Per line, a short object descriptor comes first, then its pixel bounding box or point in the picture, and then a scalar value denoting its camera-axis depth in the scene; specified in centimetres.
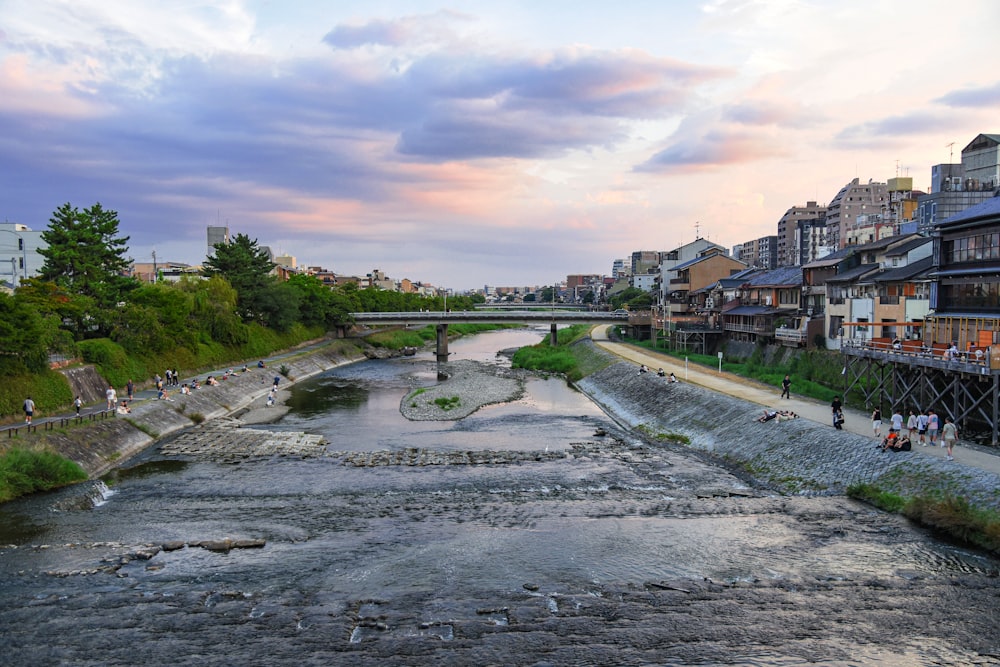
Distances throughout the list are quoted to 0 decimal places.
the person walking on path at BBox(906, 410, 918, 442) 2375
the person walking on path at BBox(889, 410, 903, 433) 2369
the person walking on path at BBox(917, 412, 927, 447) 2420
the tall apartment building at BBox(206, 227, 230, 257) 14224
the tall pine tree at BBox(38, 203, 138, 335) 4775
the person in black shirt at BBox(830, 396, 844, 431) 2695
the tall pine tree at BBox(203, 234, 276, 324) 7281
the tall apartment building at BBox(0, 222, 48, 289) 7212
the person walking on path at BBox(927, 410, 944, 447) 2384
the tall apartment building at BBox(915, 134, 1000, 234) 5191
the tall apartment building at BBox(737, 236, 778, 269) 15625
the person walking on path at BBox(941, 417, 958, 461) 2180
